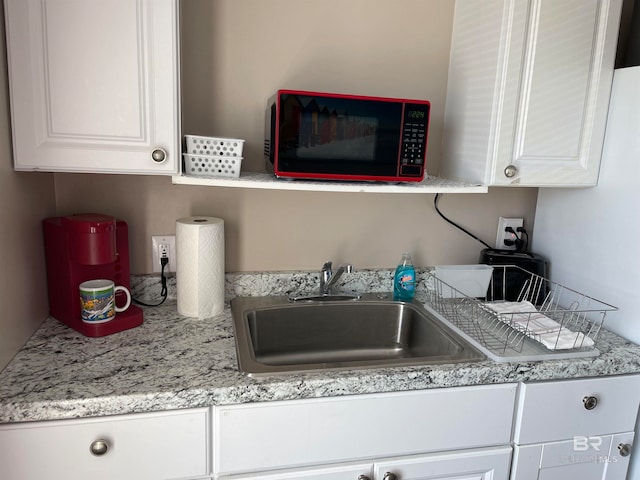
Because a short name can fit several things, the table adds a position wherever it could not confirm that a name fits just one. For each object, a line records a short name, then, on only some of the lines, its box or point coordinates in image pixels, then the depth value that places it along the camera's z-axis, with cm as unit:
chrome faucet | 156
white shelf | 125
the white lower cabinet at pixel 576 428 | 125
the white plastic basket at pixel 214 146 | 127
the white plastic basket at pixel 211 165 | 128
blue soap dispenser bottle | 162
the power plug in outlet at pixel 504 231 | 178
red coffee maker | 124
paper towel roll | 138
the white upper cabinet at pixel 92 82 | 108
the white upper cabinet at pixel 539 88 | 134
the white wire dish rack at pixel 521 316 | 129
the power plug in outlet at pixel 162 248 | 154
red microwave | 126
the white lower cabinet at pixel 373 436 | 109
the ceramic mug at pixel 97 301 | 126
